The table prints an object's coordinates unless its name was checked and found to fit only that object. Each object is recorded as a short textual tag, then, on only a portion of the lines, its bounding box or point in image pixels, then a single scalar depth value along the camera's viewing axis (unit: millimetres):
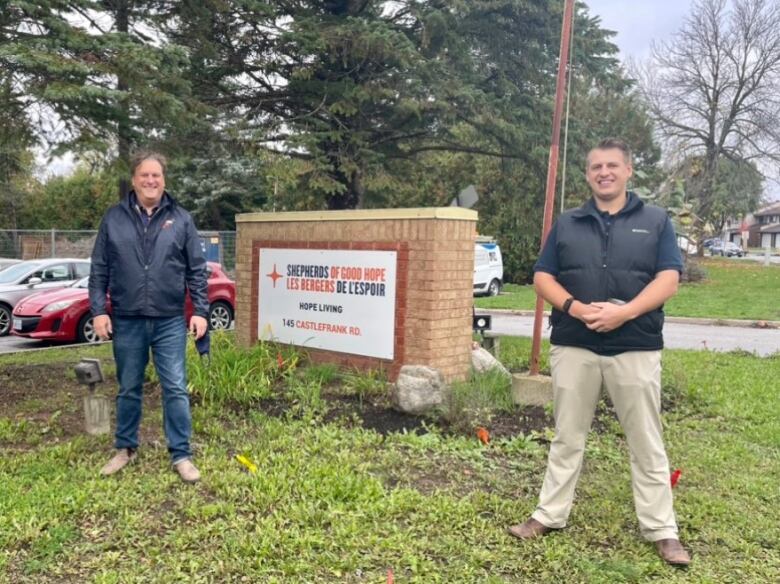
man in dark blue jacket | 4211
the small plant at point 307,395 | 5906
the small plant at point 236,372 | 6051
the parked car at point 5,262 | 15602
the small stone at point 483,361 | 7025
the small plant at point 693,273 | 26812
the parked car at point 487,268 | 22266
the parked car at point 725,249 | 62234
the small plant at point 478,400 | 5496
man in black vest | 3449
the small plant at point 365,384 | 6383
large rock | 5766
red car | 11141
